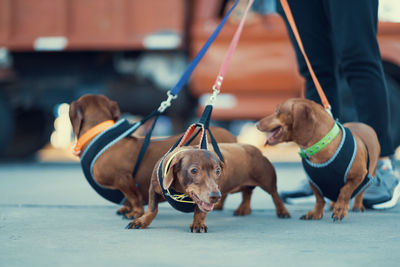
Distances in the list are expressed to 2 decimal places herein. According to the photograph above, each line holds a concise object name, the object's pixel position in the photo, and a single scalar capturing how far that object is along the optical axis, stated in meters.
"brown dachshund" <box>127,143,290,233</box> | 4.31
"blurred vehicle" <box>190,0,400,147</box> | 11.56
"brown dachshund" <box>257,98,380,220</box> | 5.14
